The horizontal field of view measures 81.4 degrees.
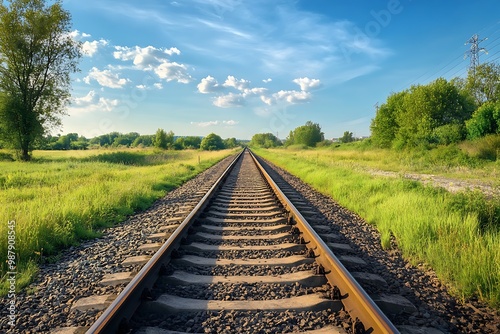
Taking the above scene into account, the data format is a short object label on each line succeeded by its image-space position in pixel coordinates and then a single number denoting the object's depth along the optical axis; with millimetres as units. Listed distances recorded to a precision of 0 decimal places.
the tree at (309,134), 111500
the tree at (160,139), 64825
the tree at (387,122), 46153
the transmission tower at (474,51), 48459
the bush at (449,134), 27500
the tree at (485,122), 24469
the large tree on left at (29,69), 24062
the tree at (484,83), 47688
